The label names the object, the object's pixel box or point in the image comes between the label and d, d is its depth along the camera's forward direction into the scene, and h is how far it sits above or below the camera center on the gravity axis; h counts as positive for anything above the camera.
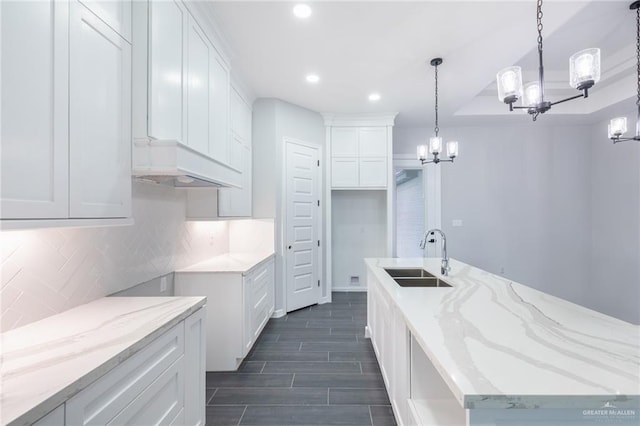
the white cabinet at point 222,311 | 2.58 -0.84
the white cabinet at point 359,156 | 4.62 +0.97
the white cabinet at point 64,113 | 0.95 +0.41
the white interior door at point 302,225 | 4.04 -0.12
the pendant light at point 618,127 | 2.73 +0.89
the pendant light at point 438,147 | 3.25 +0.79
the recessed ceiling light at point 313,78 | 3.31 +1.61
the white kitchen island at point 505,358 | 0.82 -0.48
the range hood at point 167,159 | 1.55 +0.32
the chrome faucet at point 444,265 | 2.39 -0.41
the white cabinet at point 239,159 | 3.04 +0.68
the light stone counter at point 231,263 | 2.66 -0.48
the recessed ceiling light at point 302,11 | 2.23 +1.62
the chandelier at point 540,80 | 1.76 +0.92
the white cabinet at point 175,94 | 1.56 +0.78
